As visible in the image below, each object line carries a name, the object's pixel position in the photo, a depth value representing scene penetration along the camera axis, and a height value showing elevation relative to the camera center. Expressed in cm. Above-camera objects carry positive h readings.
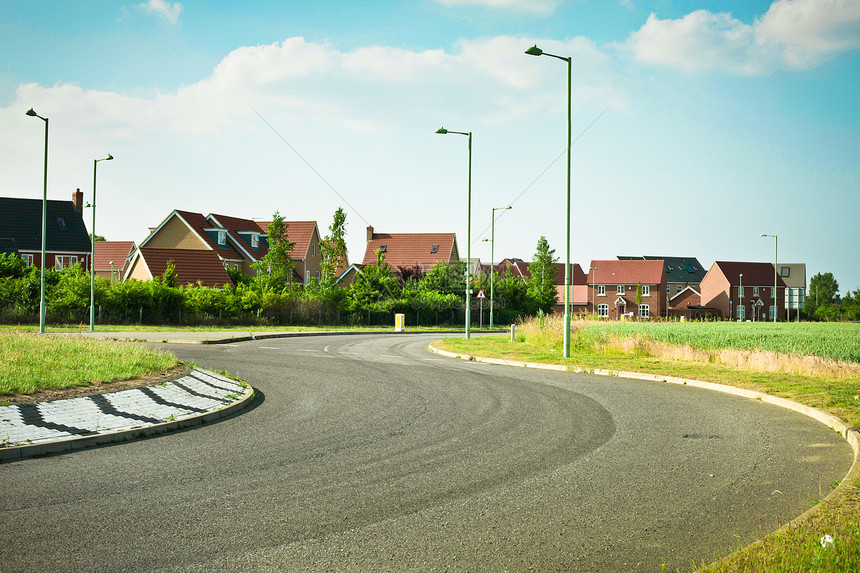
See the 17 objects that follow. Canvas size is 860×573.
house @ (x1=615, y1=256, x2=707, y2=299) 11658 +453
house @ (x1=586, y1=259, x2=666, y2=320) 9519 +129
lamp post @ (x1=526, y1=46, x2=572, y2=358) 1931 -66
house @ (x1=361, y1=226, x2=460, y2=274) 7494 +502
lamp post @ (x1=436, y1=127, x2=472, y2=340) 2865 +290
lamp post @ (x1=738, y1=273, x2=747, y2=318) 9494 +82
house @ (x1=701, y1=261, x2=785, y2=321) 9506 +106
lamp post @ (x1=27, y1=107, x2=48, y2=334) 2748 -74
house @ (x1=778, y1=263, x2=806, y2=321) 10044 +387
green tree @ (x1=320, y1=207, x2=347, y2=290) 4847 +314
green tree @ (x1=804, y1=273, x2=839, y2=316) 11881 +193
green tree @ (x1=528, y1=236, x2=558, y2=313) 7675 +340
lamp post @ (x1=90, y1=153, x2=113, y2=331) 3055 -43
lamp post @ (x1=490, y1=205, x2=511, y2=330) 4577 +410
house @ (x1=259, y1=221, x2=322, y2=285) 6462 +399
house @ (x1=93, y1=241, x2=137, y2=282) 7006 +309
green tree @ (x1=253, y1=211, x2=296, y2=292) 5003 +268
